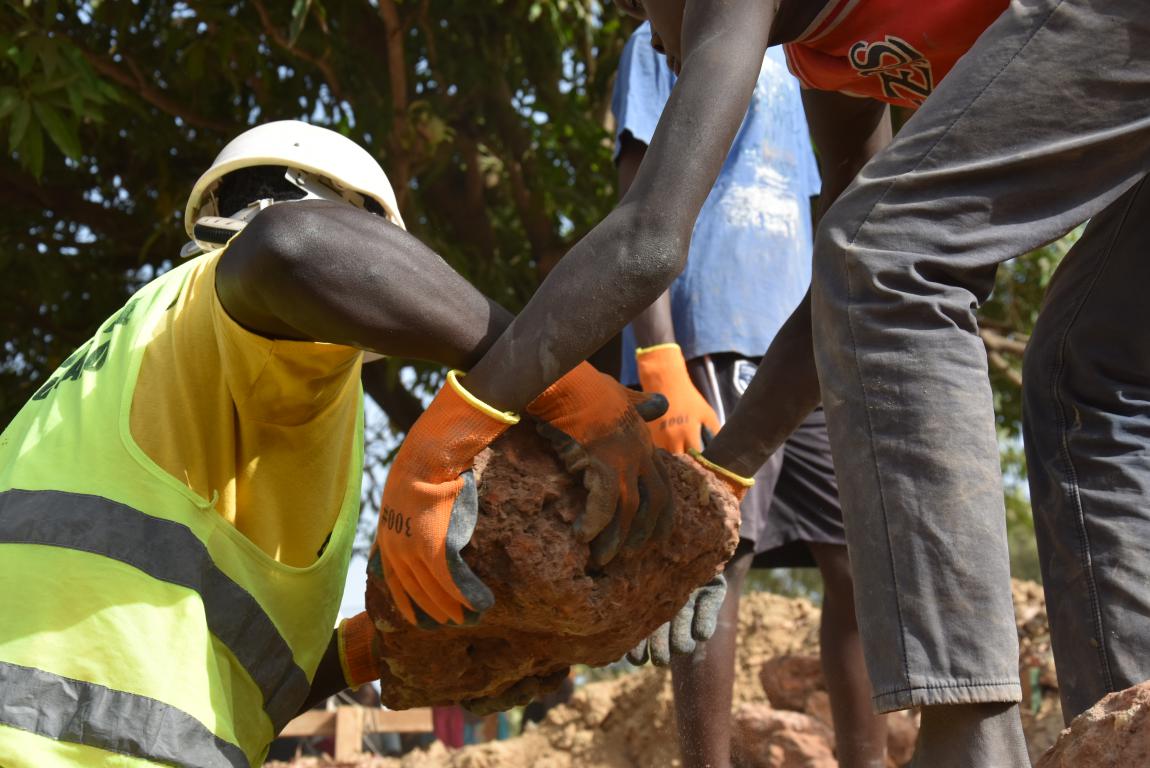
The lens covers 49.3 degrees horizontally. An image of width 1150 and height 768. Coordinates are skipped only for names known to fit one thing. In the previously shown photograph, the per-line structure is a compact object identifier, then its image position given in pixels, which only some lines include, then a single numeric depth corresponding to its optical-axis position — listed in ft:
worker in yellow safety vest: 6.20
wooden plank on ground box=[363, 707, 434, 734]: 22.89
